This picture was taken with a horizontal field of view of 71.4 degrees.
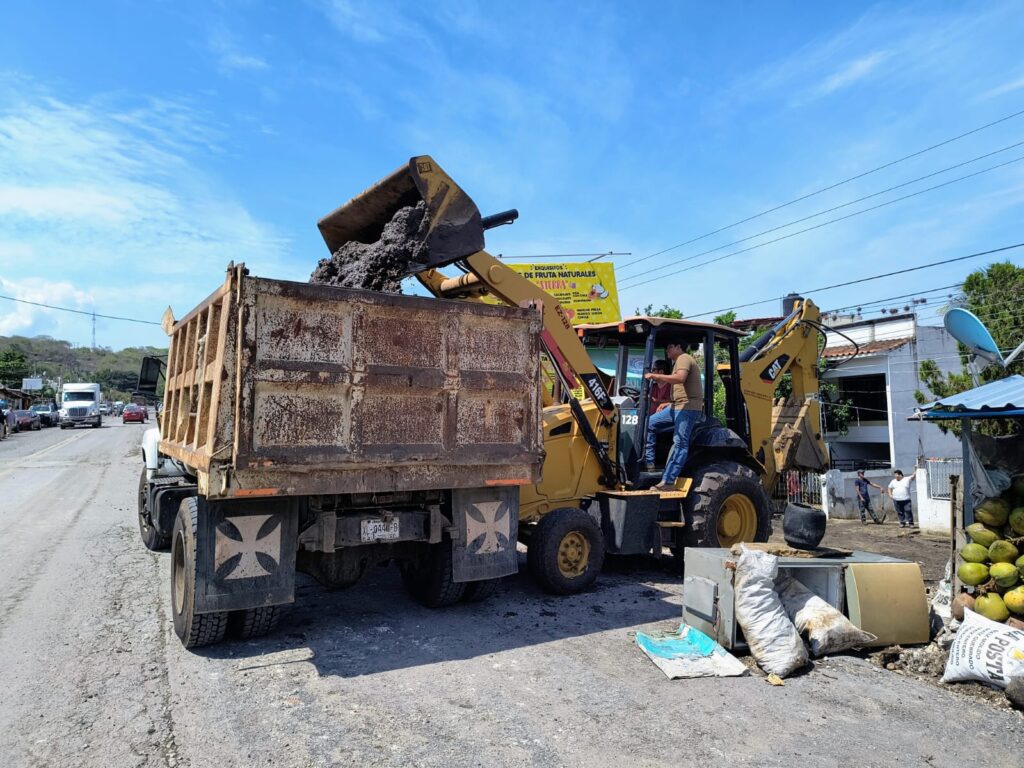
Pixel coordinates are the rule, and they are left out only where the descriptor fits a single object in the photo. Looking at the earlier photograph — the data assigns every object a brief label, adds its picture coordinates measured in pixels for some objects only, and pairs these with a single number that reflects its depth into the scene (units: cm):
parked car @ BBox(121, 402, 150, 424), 5069
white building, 2092
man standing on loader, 733
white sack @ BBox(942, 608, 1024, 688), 443
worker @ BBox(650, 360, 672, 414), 773
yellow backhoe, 628
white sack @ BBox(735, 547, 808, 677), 479
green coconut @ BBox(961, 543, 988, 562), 543
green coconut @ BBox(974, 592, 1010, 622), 506
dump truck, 467
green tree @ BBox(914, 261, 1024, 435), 1456
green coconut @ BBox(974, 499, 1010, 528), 557
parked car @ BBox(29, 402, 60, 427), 4503
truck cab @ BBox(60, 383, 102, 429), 4225
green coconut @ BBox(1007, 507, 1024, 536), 534
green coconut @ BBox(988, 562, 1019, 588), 514
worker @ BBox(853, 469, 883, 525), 1554
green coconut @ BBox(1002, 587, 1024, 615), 498
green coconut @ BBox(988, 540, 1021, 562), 529
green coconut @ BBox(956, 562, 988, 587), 534
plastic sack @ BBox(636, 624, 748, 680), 474
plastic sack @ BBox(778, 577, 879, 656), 502
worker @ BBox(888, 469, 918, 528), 1449
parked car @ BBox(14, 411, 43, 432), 3881
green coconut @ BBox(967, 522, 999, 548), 548
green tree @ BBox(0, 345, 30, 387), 6341
